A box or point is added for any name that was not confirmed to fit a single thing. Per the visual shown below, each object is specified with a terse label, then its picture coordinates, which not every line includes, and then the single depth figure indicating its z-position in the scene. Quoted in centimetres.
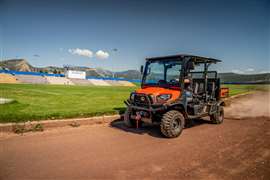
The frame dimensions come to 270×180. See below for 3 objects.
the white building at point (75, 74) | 6152
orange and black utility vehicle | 541
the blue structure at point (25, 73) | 4662
